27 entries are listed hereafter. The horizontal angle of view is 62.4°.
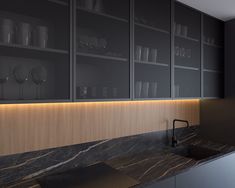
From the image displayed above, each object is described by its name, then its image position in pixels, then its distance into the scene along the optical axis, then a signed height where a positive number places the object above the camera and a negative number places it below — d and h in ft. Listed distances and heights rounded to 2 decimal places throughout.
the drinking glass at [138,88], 5.45 +0.17
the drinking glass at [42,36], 4.03 +1.21
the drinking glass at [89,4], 4.57 +2.14
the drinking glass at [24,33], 3.86 +1.22
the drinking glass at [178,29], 6.67 +2.24
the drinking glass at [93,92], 4.69 +0.04
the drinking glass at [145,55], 5.71 +1.17
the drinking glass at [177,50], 6.63 +1.50
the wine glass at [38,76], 3.99 +0.37
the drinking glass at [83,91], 4.49 +0.05
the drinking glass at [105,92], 4.87 +0.05
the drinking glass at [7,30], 3.65 +1.21
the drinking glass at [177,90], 6.55 +0.12
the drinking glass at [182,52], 6.79 +1.48
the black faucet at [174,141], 7.49 -1.82
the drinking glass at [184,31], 6.87 +2.27
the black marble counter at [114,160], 4.51 -1.93
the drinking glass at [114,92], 5.03 +0.05
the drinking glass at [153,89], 5.86 +0.15
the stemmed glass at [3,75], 3.62 +0.35
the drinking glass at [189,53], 7.00 +1.50
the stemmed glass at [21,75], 3.81 +0.37
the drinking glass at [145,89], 5.67 +0.13
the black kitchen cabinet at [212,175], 5.12 -2.34
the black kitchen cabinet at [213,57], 7.62 +1.50
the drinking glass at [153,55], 5.93 +1.20
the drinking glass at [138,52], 5.51 +1.20
